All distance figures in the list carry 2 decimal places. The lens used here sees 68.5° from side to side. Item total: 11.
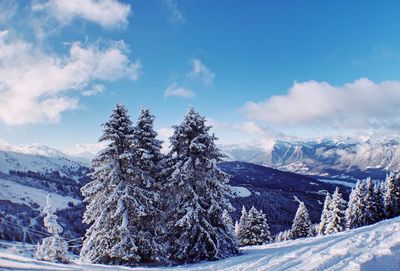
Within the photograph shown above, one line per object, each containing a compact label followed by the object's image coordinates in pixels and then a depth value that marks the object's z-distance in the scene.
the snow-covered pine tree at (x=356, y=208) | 44.72
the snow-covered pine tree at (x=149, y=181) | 18.84
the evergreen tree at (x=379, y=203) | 46.34
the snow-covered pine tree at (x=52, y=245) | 15.81
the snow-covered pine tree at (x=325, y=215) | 49.07
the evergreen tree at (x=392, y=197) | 46.97
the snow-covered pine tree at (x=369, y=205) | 45.22
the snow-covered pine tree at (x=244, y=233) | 43.47
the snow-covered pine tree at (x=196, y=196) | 19.09
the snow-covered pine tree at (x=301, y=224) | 46.94
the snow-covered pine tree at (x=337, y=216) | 44.48
